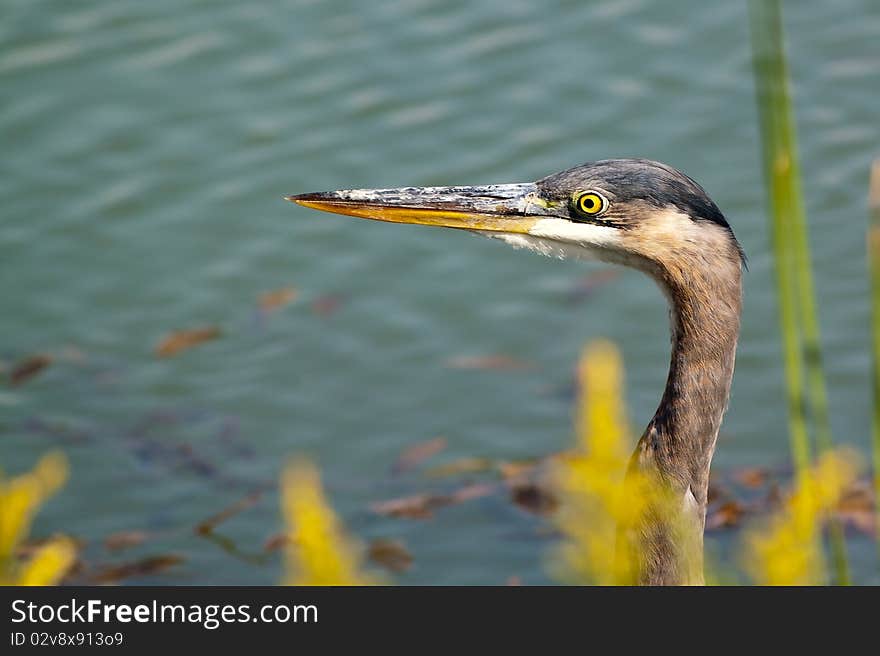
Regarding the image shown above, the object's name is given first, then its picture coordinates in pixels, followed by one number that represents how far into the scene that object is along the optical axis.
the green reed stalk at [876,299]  4.01
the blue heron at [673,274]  7.36
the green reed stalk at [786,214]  4.09
